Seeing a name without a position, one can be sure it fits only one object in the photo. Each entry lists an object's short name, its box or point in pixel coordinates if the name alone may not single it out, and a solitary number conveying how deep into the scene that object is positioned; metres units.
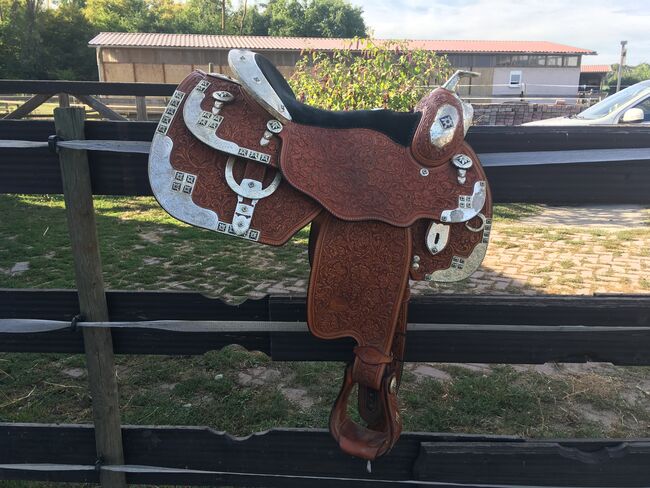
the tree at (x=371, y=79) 5.99
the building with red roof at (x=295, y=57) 22.02
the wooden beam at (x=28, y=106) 5.68
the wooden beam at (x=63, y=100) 6.89
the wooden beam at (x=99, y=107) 5.69
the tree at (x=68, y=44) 32.75
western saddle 1.33
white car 6.87
